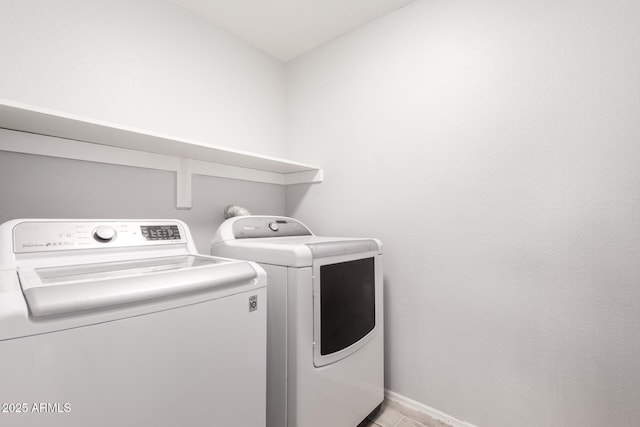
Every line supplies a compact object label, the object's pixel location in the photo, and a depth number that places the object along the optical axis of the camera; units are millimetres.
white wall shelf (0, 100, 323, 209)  1094
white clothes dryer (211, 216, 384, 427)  1163
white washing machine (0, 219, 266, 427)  589
